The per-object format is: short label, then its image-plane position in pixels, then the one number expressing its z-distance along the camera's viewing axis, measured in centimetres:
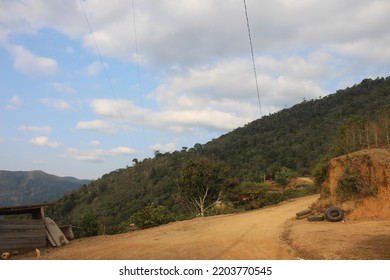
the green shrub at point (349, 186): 1635
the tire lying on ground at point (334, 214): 1521
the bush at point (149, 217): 2106
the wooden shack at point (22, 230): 1492
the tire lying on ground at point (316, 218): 1588
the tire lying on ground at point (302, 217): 1767
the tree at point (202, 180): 2939
